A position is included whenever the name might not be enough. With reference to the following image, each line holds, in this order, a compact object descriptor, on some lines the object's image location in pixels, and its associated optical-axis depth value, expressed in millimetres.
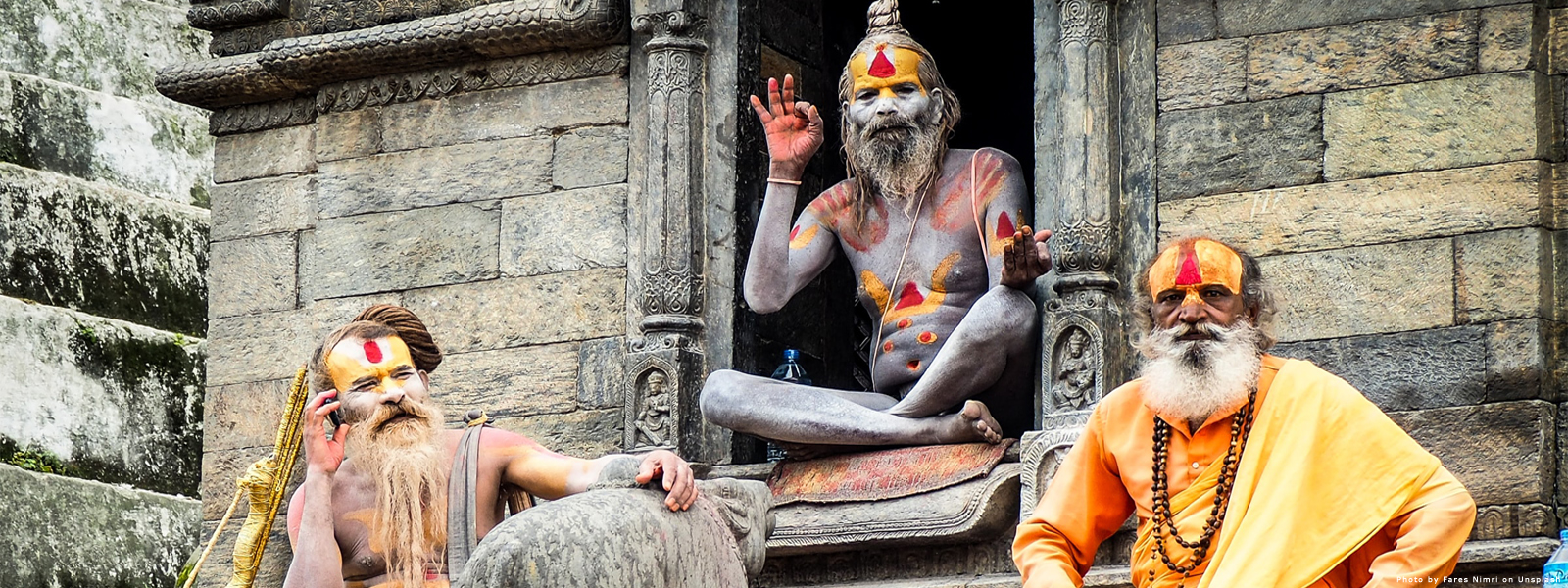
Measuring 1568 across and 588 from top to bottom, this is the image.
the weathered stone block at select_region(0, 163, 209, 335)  11984
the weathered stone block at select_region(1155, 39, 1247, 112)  7824
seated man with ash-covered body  7973
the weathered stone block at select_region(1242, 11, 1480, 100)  7512
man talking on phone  6879
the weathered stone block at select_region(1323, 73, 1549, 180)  7375
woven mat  7879
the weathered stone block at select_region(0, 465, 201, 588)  11695
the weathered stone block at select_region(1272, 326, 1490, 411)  7281
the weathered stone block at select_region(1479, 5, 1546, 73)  7402
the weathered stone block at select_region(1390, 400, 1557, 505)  7129
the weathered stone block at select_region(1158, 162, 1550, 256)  7336
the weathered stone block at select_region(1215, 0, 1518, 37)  7617
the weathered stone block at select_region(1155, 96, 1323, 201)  7672
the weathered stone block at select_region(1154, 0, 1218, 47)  7918
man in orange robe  5789
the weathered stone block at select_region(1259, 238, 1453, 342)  7387
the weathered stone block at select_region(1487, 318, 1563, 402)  7191
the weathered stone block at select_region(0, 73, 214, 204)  12188
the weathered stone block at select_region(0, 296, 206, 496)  11867
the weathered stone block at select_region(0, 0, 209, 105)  12305
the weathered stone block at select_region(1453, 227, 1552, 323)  7262
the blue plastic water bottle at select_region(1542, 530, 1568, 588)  6434
